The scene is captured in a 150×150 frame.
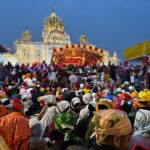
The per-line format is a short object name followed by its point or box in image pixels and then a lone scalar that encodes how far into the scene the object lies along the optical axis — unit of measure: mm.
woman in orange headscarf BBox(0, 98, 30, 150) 1751
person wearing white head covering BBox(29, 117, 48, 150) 1981
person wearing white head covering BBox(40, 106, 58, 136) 3110
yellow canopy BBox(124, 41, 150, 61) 8865
